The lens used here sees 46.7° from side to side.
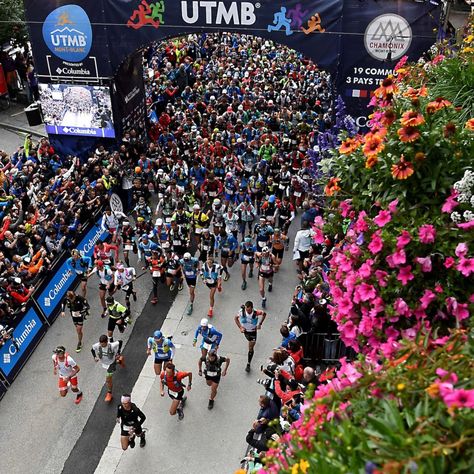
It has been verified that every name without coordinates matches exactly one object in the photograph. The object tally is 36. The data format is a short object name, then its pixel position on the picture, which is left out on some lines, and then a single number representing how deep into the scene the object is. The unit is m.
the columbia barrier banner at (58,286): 11.39
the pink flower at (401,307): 4.73
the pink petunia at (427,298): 4.64
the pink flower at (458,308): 4.51
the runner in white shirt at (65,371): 9.31
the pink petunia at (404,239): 4.65
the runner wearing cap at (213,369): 9.04
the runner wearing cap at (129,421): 8.33
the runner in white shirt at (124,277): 11.25
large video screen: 16.03
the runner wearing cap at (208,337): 9.34
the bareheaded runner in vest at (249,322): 9.85
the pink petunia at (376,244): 4.82
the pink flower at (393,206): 4.91
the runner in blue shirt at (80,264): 11.61
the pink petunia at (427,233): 4.61
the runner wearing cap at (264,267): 11.48
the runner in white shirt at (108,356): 9.47
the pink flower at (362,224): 5.06
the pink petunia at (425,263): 4.62
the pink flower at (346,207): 5.64
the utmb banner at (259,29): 13.39
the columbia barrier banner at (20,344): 10.10
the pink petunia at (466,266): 4.35
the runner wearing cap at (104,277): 11.42
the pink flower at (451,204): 4.64
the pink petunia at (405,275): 4.72
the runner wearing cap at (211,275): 11.11
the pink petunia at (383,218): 4.85
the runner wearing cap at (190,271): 11.31
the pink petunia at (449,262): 4.52
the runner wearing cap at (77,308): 10.39
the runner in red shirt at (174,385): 8.78
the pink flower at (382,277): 4.85
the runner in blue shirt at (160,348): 9.41
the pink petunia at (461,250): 4.44
